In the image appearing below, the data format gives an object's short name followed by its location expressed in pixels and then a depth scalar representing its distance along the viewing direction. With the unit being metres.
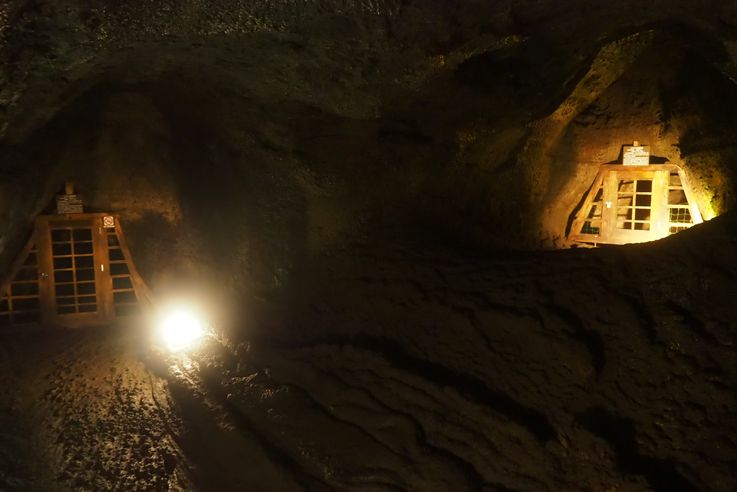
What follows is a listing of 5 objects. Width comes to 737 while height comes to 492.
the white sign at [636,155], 6.68
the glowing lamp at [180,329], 6.55
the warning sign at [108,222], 7.75
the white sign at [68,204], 7.38
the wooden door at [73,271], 7.46
